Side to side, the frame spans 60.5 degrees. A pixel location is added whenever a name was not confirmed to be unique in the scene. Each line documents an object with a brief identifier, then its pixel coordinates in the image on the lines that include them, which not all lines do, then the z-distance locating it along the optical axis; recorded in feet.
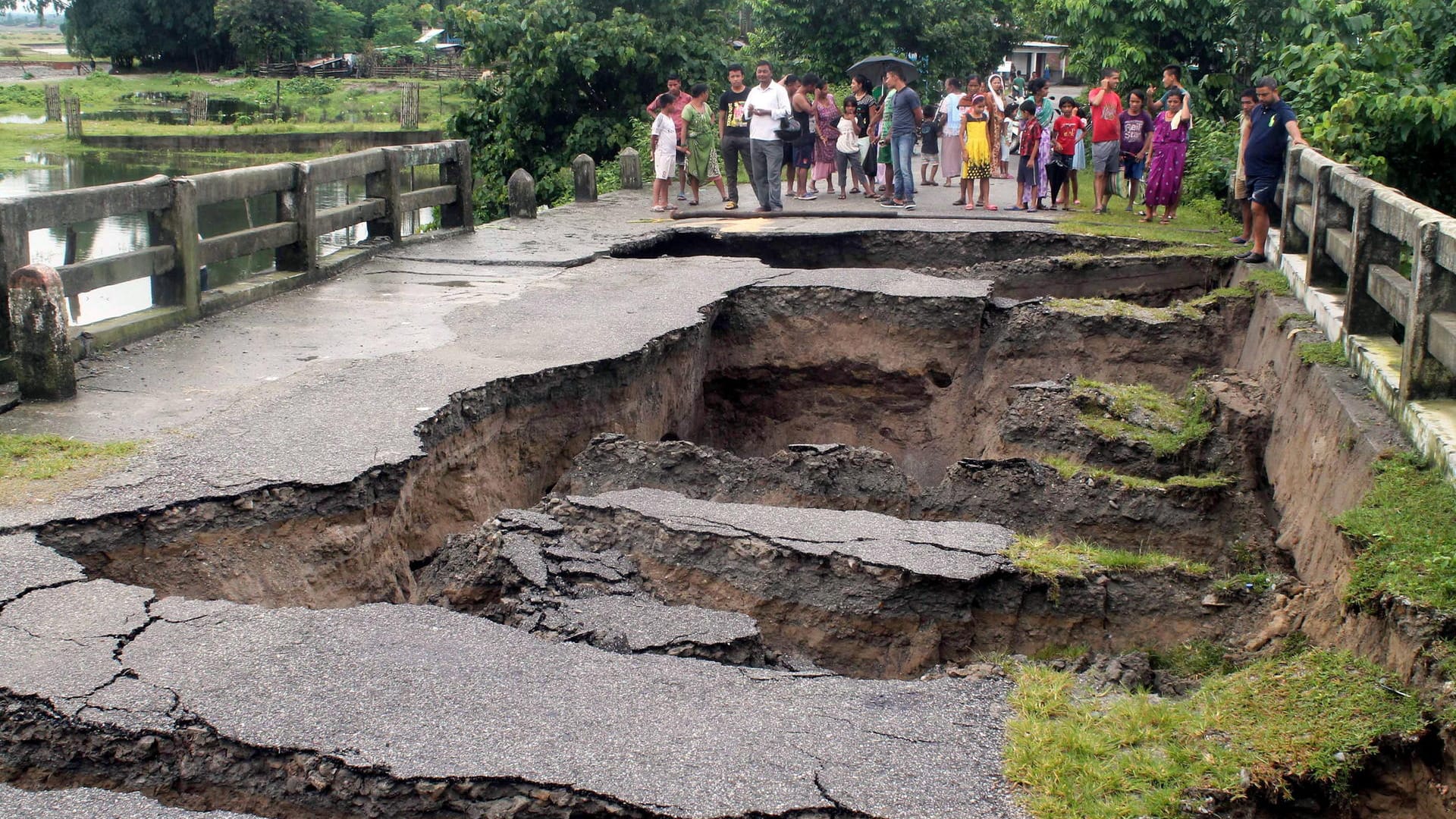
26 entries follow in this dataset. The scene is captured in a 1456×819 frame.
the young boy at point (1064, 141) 46.55
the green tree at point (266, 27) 160.75
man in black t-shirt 48.03
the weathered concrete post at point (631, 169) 58.29
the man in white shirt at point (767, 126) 45.34
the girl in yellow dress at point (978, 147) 46.85
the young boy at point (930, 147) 60.23
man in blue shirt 34.24
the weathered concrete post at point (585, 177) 53.36
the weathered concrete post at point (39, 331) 21.93
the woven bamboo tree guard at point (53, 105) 138.72
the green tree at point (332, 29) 170.60
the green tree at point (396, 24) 183.42
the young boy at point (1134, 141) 47.14
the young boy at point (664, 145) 48.11
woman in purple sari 42.52
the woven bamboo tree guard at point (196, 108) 135.13
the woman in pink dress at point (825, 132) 52.39
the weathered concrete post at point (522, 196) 48.01
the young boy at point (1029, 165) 48.39
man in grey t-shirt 46.75
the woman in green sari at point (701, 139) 49.52
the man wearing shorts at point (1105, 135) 45.96
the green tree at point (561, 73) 65.67
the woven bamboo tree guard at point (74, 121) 125.80
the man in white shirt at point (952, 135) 53.26
